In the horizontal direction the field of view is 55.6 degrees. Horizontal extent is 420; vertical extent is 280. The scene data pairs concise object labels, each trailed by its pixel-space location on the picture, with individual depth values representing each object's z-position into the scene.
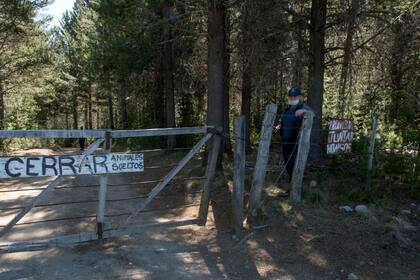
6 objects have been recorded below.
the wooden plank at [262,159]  6.21
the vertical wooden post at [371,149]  6.99
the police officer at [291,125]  7.04
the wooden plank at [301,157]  6.51
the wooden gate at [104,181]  4.95
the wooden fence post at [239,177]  6.00
